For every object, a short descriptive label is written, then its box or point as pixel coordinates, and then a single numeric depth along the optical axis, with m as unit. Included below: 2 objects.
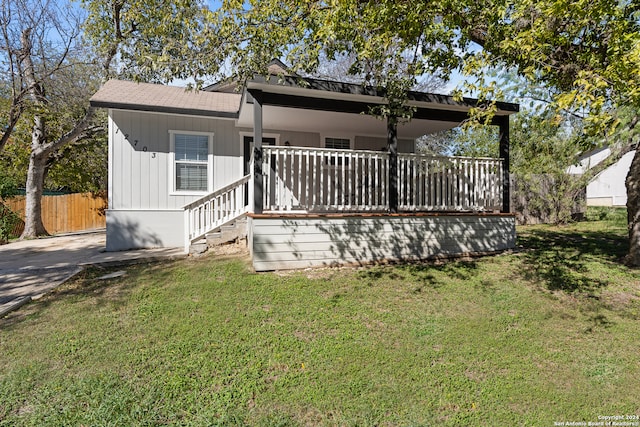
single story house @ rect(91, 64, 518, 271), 5.86
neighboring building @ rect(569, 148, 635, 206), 20.94
